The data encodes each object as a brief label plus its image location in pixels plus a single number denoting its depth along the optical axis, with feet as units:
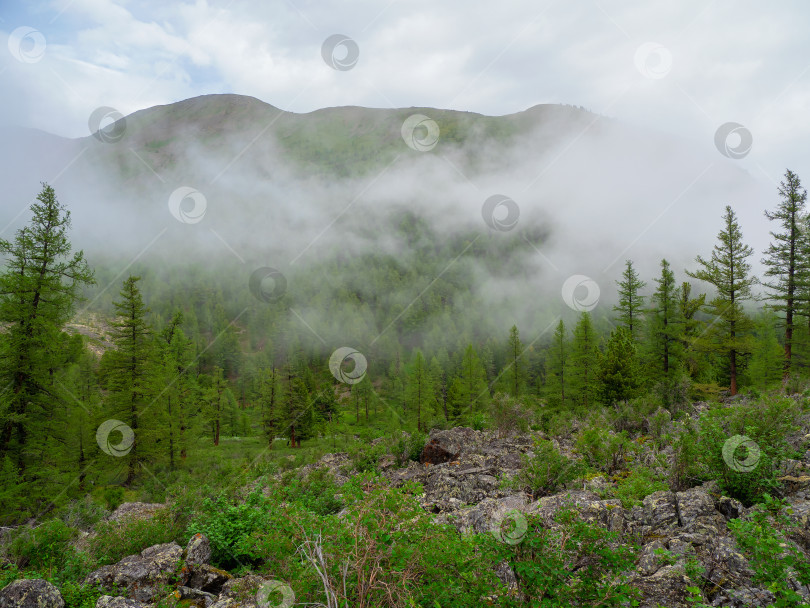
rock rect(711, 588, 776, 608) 16.01
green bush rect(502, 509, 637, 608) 16.41
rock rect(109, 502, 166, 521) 51.22
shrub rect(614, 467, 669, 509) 28.59
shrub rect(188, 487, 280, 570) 31.32
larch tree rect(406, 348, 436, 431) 183.42
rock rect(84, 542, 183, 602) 25.52
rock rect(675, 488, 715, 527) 24.81
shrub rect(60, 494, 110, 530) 47.17
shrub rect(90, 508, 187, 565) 32.86
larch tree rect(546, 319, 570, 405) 158.71
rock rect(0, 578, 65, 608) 21.54
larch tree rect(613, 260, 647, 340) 128.57
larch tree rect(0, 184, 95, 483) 62.90
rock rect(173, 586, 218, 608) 24.77
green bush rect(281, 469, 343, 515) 37.99
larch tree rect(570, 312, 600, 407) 131.28
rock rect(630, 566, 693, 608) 17.54
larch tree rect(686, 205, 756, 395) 93.71
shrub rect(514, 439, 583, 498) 38.03
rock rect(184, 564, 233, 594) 27.78
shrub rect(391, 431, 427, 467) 64.85
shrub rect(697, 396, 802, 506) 25.94
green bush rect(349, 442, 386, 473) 63.12
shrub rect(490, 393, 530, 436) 78.14
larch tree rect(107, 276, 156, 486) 91.30
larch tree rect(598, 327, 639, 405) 91.50
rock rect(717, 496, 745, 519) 24.35
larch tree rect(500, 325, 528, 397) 186.46
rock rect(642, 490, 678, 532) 25.44
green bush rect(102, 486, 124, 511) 72.40
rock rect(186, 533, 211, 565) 29.50
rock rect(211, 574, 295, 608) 19.79
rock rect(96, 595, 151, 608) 22.13
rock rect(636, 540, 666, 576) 20.45
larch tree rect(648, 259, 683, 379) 115.85
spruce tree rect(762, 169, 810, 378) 93.86
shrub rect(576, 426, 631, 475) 44.60
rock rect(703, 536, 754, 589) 18.20
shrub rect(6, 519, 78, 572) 30.76
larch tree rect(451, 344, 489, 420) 172.66
